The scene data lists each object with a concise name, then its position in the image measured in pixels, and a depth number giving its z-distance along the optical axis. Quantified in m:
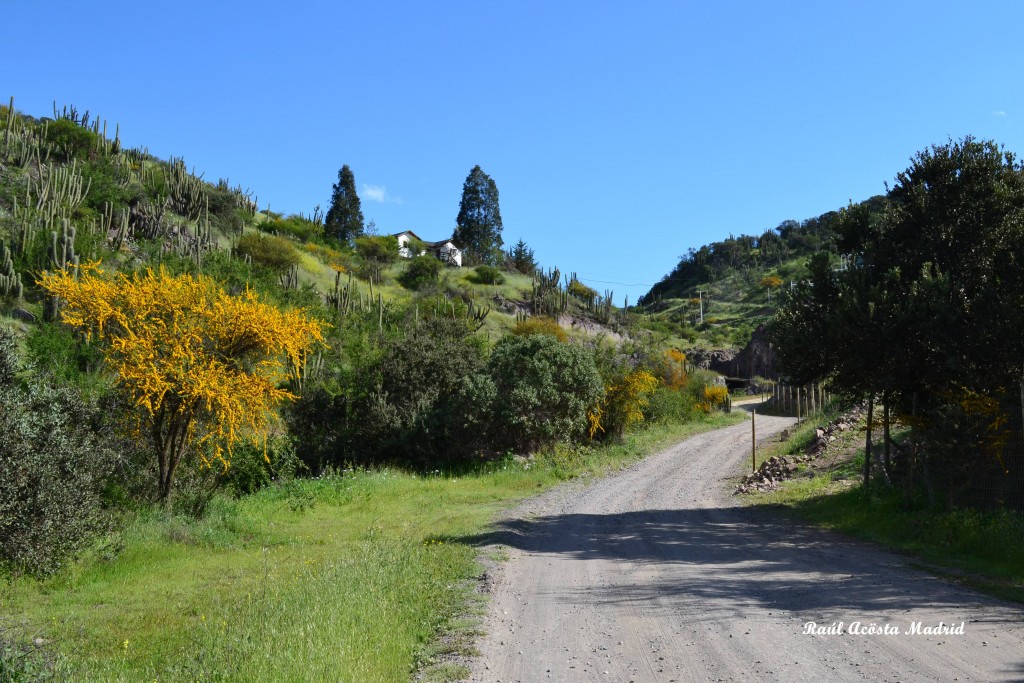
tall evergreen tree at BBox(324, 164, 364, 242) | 79.50
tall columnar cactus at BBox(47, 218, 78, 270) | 23.56
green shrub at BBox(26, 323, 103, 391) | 21.45
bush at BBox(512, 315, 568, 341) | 42.94
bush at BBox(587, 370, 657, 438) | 31.06
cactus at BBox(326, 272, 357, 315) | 36.78
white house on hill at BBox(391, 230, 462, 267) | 83.88
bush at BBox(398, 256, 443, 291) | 61.28
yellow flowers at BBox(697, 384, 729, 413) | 46.09
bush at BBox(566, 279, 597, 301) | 72.38
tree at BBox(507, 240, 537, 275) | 80.80
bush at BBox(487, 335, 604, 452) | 25.67
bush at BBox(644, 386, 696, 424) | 38.38
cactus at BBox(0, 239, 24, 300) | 24.56
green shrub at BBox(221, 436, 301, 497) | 20.50
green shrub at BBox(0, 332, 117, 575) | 10.71
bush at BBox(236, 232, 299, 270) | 42.97
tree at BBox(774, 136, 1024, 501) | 12.55
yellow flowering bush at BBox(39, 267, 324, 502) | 15.57
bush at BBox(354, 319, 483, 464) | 26.27
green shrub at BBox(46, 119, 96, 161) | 42.97
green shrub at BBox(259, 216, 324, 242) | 62.40
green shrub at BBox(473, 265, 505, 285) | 66.31
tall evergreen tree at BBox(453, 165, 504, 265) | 85.69
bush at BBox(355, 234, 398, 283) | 68.56
